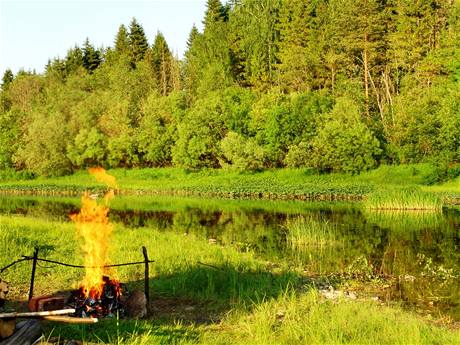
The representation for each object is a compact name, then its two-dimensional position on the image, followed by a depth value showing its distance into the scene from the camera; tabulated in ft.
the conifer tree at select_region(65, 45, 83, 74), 368.68
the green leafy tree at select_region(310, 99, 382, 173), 184.74
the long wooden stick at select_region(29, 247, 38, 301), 40.01
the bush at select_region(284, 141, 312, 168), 192.03
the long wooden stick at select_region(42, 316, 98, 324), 25.54
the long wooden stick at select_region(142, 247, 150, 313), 40.01
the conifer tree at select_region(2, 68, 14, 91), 398.99
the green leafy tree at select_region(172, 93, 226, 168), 215.92
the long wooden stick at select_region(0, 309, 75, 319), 24.98
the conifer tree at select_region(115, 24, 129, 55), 357.61
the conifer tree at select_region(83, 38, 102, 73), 372.79
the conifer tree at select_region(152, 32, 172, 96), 316.60
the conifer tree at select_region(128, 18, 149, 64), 353.10
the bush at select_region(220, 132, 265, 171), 199.62
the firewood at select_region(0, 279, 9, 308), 30.76
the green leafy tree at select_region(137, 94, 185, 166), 234.79
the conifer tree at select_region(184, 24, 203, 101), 283.38
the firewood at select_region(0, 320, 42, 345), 25.41
